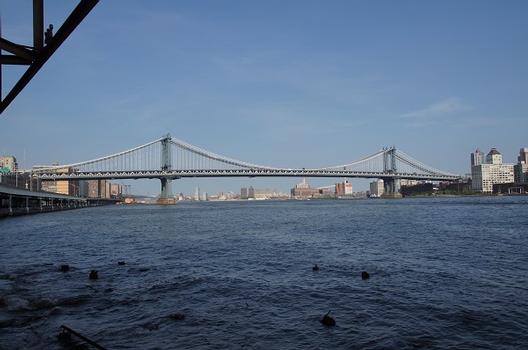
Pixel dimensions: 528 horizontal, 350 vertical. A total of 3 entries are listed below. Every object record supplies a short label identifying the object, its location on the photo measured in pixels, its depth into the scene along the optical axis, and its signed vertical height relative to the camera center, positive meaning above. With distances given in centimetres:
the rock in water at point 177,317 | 1268 -349
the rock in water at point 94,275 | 1903 -338
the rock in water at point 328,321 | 1193 -349
